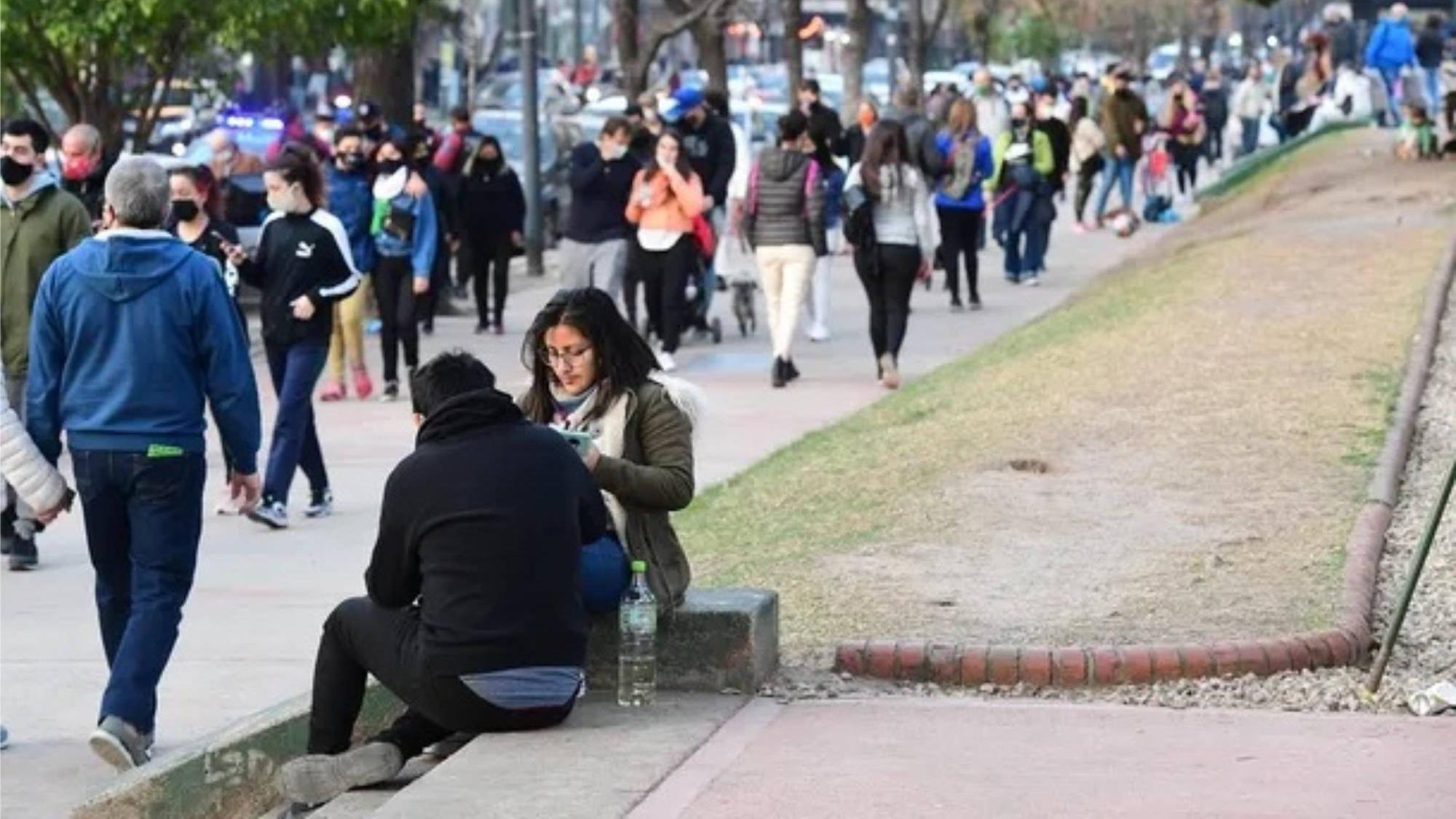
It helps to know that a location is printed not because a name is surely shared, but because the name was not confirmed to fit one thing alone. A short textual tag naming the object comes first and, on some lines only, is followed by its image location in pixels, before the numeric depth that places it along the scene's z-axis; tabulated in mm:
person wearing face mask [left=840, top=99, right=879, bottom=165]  29172
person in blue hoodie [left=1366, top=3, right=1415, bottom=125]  38656
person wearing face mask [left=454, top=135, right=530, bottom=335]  24297
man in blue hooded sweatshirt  9273
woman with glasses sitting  8789
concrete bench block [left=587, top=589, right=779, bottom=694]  8859
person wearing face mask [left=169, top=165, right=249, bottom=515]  14109
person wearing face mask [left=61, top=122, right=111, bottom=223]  12969
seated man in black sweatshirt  8016
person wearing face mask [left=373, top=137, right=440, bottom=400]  19375
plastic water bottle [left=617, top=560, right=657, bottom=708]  8672
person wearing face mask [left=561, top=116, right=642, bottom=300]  20656
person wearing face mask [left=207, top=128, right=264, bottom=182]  21562
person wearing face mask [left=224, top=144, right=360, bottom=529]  14289
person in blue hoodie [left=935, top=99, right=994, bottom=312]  25297
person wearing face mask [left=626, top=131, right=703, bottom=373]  20578
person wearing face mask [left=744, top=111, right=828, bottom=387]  19703
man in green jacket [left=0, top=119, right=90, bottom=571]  12391
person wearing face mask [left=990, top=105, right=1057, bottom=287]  28703
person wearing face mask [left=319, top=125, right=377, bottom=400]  18750
